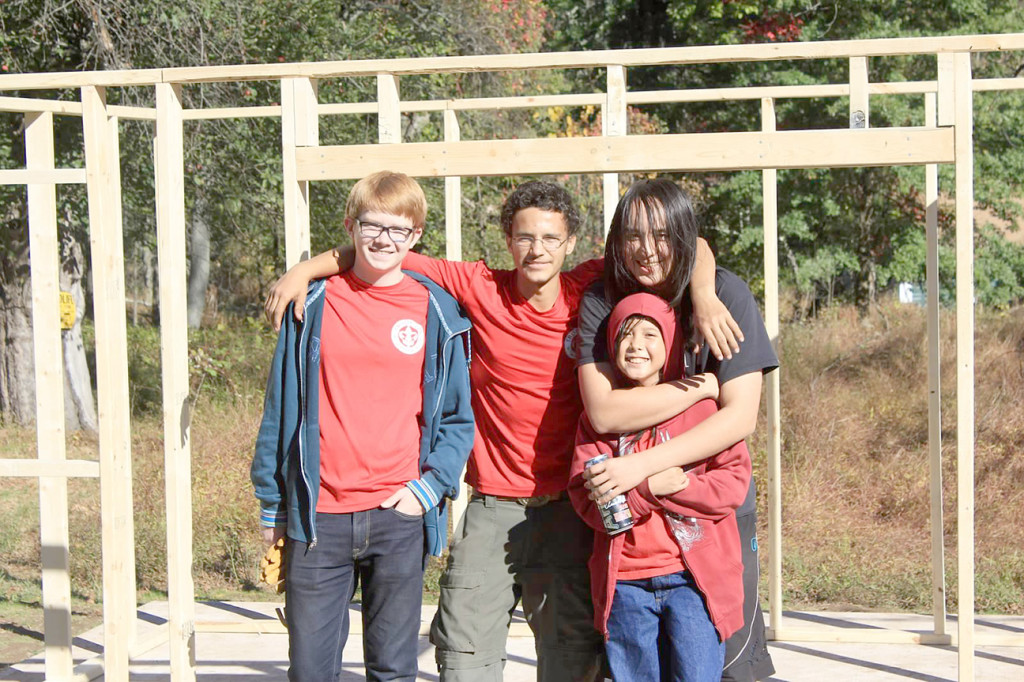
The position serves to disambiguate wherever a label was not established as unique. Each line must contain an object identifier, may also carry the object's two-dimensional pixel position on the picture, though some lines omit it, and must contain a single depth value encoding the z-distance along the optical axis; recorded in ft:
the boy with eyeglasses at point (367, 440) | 20.98
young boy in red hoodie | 19.45
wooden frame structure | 24.26
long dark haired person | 19.45
